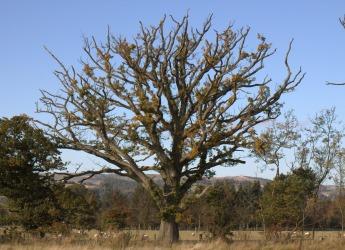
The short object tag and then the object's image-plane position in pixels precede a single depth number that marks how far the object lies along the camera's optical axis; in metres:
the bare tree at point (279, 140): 41.56
